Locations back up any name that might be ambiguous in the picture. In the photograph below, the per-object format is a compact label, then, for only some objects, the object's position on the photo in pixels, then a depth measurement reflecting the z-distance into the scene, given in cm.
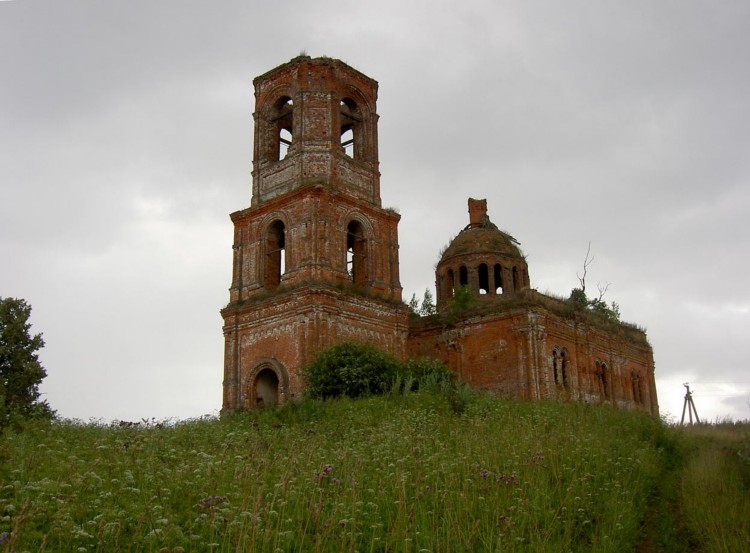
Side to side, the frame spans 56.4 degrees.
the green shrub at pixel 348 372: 1888
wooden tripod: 2701
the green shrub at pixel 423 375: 1859
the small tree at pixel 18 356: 2139
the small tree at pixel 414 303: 3416
